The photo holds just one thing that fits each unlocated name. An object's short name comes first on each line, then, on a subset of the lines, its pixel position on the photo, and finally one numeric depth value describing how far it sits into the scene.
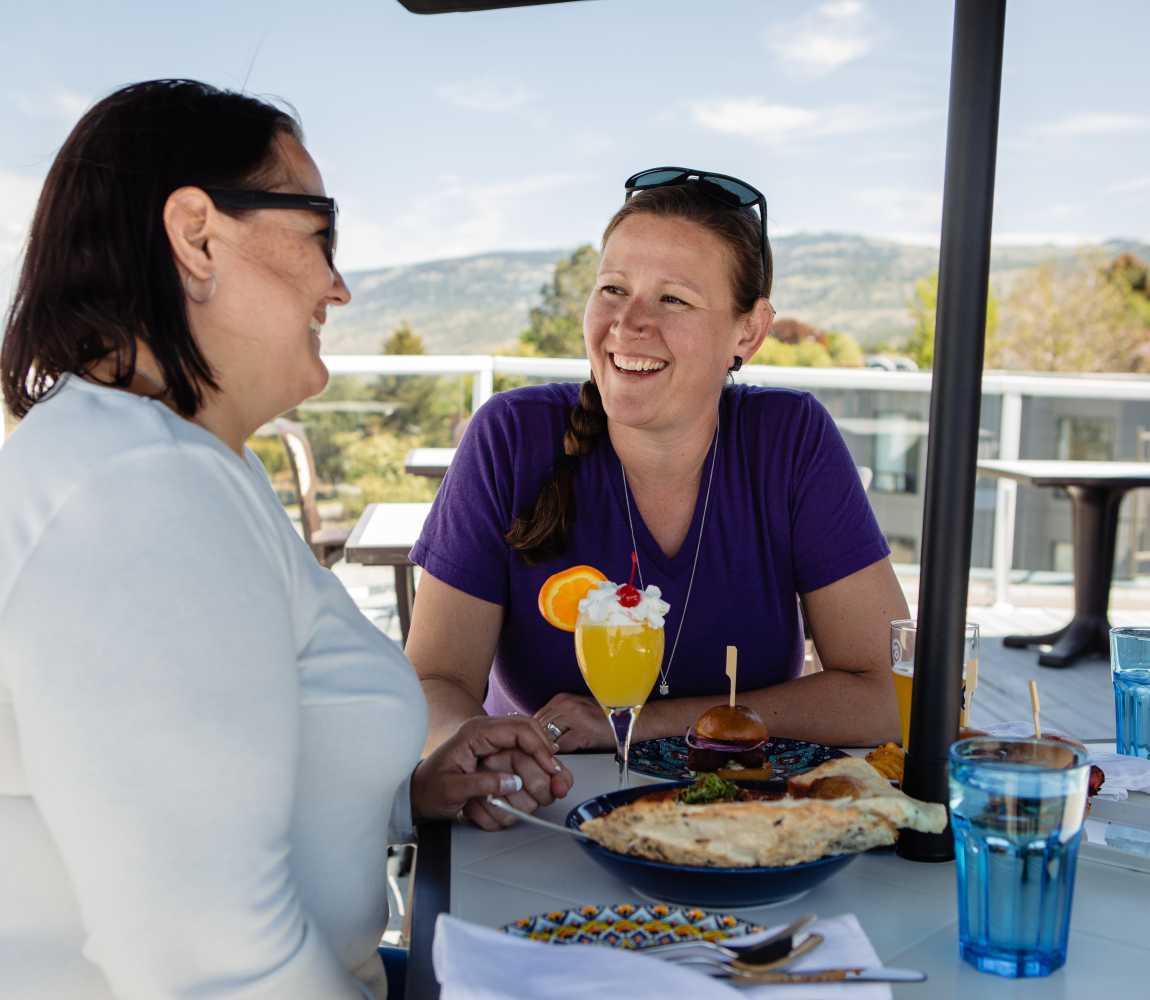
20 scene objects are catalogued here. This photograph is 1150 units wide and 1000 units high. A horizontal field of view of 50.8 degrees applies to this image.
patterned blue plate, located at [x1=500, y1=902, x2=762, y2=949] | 1.01
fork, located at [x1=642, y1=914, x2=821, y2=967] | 0.94
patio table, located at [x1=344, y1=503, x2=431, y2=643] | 3.92
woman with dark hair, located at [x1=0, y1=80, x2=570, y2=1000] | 0.95
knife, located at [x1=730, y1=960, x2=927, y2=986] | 0.92
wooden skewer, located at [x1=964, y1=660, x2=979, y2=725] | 1.48
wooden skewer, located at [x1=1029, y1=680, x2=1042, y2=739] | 1.15
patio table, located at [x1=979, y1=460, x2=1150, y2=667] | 6.34
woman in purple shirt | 2.05
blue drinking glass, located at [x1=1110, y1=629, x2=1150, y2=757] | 1.60
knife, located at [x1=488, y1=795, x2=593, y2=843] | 1.17
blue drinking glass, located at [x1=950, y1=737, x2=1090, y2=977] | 1.01
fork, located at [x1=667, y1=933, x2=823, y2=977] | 0.93
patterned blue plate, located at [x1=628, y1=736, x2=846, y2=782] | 1.52
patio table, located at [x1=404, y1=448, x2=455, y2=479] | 5.42
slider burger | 1.48
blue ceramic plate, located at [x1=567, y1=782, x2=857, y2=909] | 1.08
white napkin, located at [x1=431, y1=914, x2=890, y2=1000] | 0.88
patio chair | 5.96
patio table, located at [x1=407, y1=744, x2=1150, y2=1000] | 1.03
